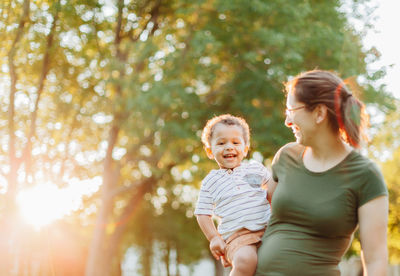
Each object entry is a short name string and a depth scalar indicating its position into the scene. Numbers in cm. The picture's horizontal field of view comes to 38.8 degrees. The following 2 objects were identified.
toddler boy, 285
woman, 230
